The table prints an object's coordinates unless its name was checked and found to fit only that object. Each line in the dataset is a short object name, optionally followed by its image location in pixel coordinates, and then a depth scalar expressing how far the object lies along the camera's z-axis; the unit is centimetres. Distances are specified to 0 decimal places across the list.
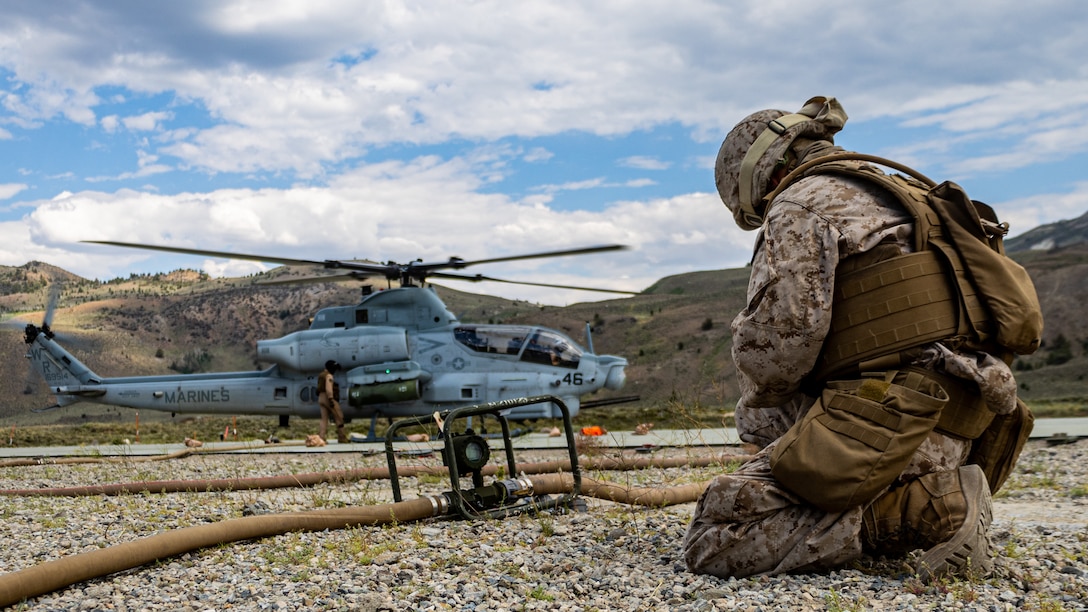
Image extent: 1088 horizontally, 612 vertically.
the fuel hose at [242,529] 367
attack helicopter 1509
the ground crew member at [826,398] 346
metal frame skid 511
